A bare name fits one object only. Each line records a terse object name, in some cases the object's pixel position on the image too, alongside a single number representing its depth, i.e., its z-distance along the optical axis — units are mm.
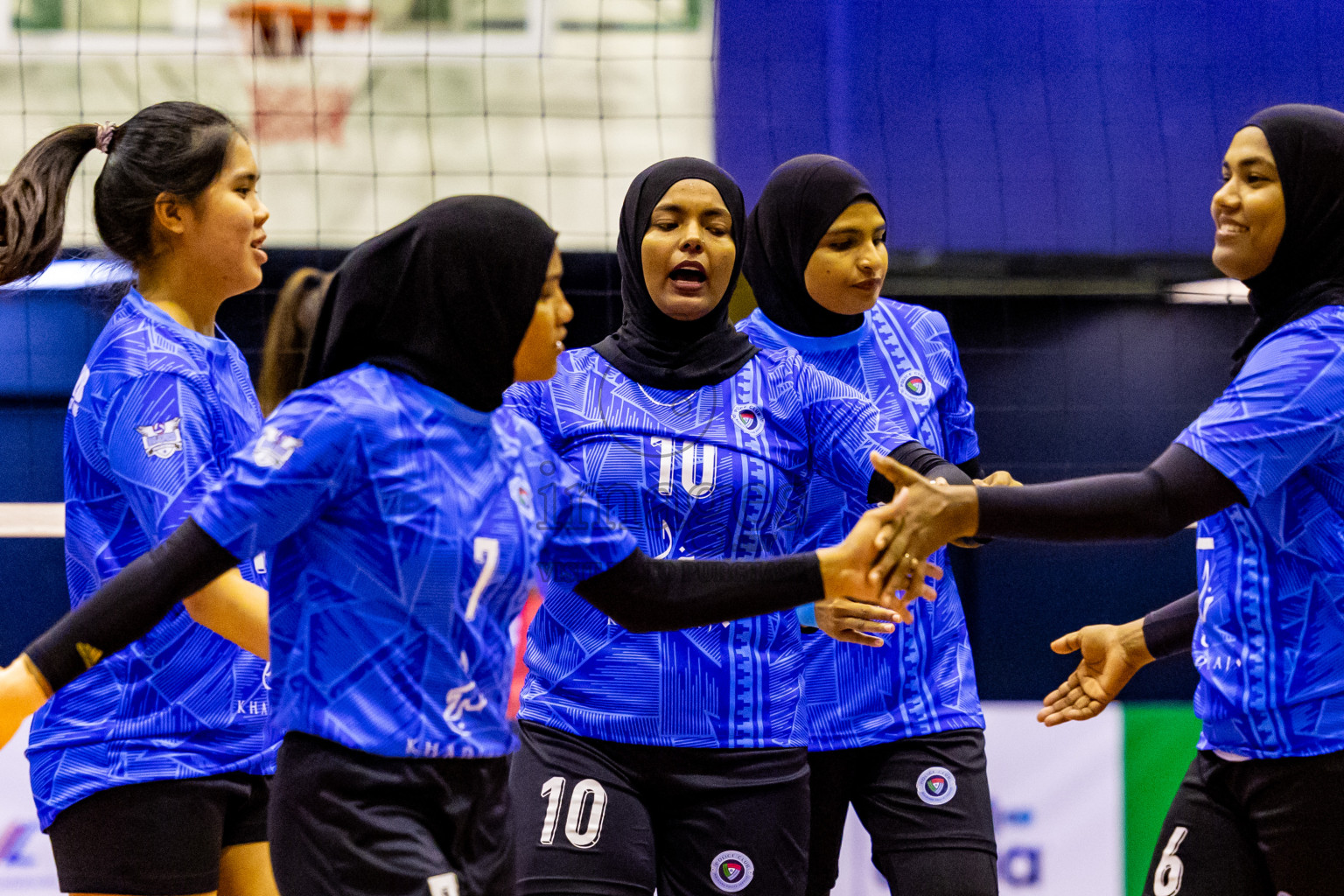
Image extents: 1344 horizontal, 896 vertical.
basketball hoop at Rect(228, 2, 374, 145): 13680
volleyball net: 13805
